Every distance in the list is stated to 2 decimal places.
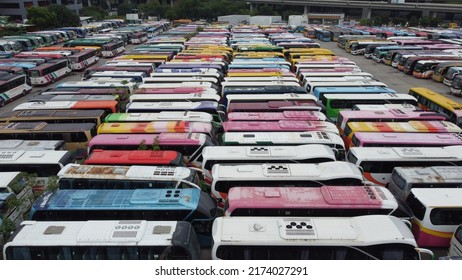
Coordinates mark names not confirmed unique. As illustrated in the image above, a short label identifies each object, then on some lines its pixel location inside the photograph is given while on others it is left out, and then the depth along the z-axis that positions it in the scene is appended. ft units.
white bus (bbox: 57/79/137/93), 96.32
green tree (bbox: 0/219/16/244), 41.98
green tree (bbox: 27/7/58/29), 236.02
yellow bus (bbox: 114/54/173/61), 135.64
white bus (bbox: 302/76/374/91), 97.71
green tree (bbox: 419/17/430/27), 278.26
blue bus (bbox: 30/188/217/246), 42.60
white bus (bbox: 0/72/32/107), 103.19
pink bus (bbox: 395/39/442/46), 186.04
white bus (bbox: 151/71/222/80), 104.01
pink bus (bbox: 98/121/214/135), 63.21
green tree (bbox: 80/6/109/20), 326.85
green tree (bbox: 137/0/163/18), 338.34
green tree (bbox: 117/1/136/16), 351.44
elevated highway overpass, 284.00
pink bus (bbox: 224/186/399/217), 41.60
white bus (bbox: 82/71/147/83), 107.14
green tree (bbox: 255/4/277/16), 329.31
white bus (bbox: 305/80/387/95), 93.45
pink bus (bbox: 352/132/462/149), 58.95
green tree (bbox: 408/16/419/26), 281.33
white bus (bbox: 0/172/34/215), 48.16
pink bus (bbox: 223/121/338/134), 63.72
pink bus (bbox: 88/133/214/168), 58.59
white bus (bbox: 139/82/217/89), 93.24
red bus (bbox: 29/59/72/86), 121.29
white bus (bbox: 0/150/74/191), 54.08
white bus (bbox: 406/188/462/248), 41.78
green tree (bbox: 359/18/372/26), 287.89
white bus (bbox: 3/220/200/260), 36.27
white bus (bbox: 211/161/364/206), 47.39
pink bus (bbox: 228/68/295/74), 107.14
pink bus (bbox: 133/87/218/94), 88.43
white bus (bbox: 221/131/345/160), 58.49
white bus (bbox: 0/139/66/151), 59.21
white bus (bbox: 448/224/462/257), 39.59
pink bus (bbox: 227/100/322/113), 75.61
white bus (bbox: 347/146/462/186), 53.11
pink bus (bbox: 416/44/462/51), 169.07
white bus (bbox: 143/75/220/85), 98.84
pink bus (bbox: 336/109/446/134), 70.54
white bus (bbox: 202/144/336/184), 52.75
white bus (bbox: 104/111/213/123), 68.08
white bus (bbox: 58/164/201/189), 48.06
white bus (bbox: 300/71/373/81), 105.50
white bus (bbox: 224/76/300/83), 98.36
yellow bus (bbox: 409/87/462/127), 75.22
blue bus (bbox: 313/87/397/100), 87.86
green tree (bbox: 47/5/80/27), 251.19
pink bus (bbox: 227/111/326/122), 68.44
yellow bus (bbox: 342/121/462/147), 63.61
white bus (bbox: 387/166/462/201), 47.21
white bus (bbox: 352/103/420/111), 75.07
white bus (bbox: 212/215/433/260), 35.55
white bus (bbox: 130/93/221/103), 82.12
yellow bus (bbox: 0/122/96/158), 65.16
